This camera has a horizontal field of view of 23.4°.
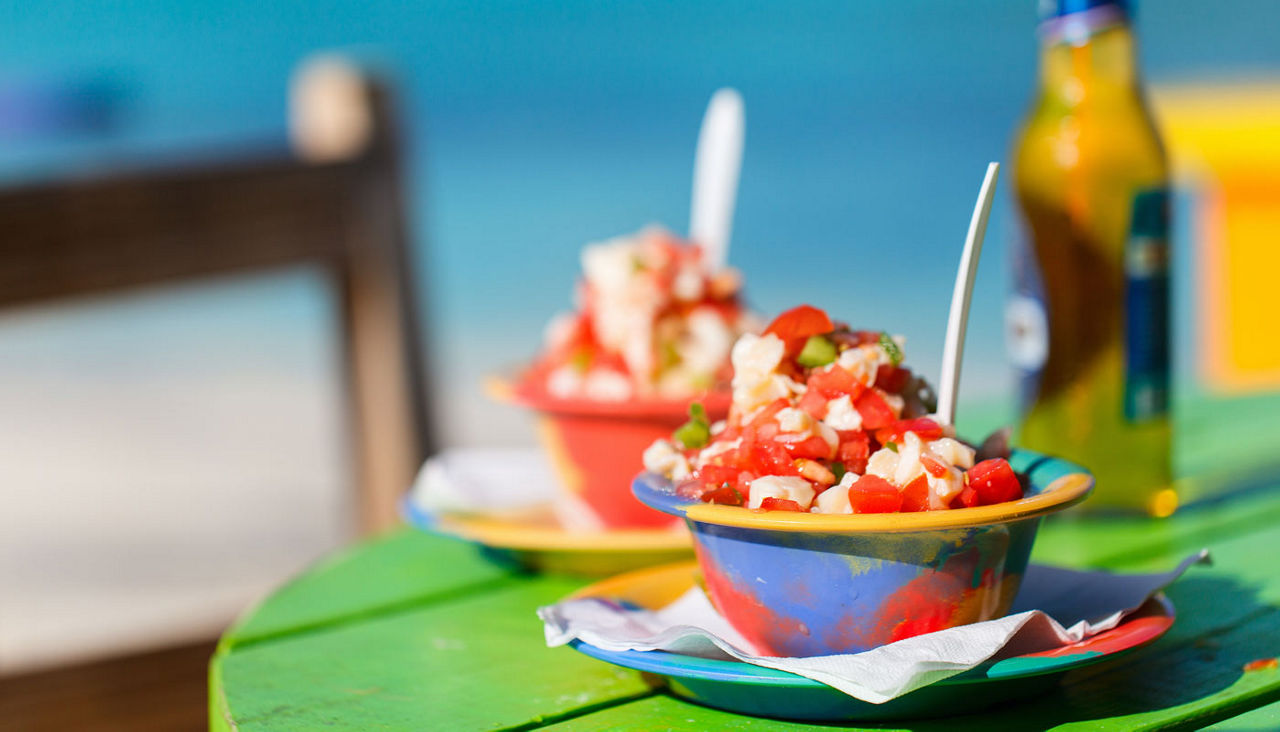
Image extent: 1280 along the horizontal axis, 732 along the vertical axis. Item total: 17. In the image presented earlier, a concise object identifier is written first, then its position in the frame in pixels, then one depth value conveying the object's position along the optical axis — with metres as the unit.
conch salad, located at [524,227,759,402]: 1.20
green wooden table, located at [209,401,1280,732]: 1.03
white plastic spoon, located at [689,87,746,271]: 1.22
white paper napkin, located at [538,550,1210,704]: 0.99
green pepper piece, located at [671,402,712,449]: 1.05
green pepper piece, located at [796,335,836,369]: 1.03
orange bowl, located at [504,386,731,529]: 1.17
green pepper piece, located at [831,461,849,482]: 1.02
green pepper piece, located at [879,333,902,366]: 1.04
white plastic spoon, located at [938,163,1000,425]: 1.01
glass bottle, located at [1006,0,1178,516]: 1.20
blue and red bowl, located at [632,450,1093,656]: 0.99
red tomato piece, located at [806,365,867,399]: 1.03
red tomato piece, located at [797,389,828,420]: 1.02
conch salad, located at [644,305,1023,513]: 1.01
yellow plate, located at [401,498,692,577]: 1.16
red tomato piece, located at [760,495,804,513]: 1.01
